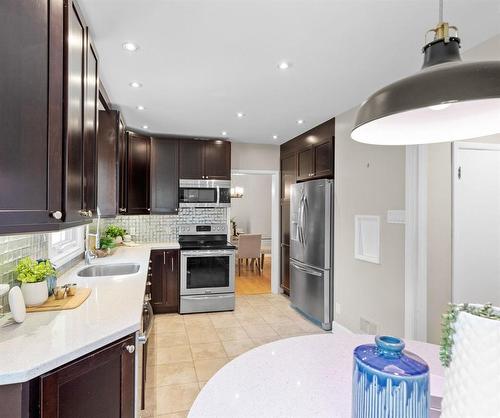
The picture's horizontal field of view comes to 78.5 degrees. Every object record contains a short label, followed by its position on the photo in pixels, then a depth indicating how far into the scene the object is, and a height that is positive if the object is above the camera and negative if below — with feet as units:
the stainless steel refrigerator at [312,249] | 11.88 -1.57
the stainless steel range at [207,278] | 13.75 -3.08
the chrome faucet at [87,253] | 9.39 -1.40
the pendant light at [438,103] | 1.89 +0.88
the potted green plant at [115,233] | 13.37 -1.02
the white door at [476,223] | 7.91 -0.27
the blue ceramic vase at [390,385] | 2.05 -1.18
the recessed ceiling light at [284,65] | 7.32 +3.54
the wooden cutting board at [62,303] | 5.22 -1.70
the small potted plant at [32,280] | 5.17 -1.21
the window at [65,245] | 7.50 -1.03
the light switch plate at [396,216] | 8.51 -0.13
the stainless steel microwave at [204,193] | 14.98 +0.85
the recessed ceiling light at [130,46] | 6.59 +3.57
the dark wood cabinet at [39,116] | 3.36 +1.14
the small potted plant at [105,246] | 10.71 -1.34
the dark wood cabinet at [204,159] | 14.93 +2.54
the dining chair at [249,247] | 21.57 -2.58
